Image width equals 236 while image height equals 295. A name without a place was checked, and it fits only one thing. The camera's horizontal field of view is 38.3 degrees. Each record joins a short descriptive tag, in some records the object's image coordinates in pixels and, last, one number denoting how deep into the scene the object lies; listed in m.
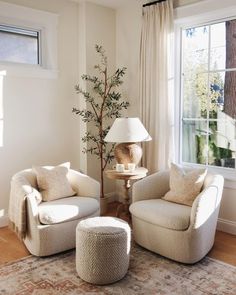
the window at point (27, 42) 3.77
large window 3.67
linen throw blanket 3.03
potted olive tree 4.32
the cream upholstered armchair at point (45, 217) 2.98
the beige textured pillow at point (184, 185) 3.20
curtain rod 3.96
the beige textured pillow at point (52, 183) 3.36
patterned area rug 2.49
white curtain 3.92
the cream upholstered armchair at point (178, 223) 2.84
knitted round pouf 2.57
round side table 3.59
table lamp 3.62
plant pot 4.27
